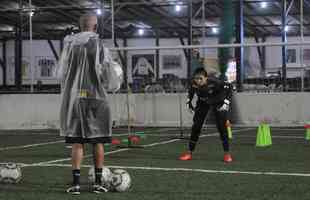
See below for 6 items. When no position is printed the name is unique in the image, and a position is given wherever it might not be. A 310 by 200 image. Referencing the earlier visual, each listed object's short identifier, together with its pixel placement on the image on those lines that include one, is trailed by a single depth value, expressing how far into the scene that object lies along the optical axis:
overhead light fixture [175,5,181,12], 26.35
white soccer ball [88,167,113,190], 7.09
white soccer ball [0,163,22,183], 7.75
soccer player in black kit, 10.52
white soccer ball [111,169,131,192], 7.01
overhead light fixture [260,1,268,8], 28.50
